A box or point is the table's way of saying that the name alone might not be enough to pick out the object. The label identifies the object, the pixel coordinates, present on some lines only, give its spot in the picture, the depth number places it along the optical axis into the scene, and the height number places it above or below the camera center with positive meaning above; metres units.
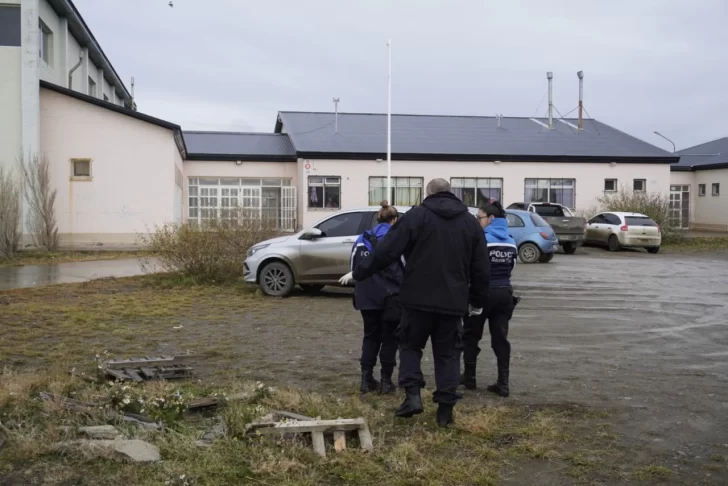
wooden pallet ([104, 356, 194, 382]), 6.92 -1.38
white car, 27.19 -0.28
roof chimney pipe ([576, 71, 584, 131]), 40.09 +6.84
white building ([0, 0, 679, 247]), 25.72 +3.03
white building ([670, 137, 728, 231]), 40.38 +1.96
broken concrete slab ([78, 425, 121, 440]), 5.07 -1.42
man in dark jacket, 5.66 -0.43
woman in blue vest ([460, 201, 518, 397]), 6.73 -0.73
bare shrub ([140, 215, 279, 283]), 14.78 -0.47
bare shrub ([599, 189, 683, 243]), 30.77 +0.66
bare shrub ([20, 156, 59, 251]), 23.77 +0.64
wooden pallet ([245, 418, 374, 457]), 5.05 -1.41
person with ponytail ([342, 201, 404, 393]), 6.71 -0.78
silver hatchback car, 13.30 -0.55
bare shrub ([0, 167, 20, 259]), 21.55 +0.18
